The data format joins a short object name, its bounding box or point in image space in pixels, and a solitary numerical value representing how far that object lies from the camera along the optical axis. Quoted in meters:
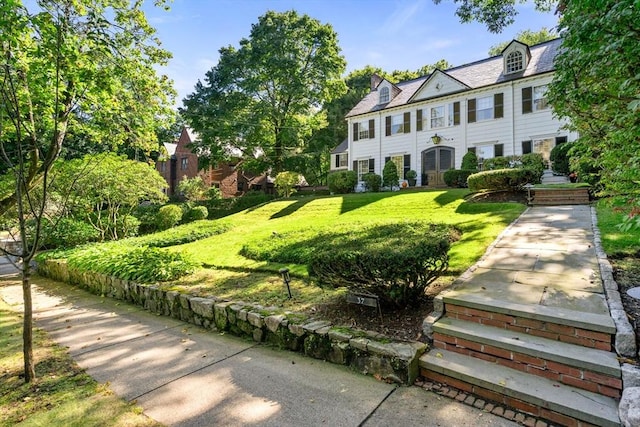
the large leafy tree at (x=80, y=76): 3.98
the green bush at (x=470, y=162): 17.27
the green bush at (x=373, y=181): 19.81
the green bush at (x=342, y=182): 19.91
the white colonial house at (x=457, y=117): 16.75
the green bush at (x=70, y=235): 11.80
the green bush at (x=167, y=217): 16.53
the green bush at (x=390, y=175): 19.80
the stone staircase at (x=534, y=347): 2.59
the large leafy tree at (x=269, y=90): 22.33
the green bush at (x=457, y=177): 16.66
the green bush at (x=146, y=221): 17.02
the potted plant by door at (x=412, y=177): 20.28
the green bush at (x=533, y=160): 14.92
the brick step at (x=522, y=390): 2.45
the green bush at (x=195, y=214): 19.09
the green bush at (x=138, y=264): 6.68
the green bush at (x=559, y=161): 14.56
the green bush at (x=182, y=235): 11.27
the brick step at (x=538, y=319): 2.91
